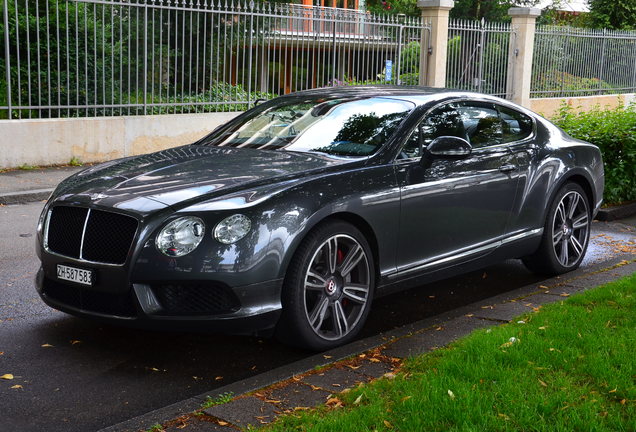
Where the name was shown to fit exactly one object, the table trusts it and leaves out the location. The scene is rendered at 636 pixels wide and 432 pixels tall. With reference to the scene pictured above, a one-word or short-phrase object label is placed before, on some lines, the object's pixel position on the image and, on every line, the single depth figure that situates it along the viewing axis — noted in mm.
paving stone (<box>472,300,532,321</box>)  5574
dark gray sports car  4711
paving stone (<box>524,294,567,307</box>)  5984
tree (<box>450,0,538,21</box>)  44469
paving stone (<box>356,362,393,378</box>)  4509
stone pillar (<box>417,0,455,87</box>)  20406
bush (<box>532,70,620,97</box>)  25094
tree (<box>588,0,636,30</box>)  40625
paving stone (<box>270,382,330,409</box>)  4043
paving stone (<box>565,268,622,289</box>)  6551
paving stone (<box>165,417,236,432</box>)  3762
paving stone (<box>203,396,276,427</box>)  3827
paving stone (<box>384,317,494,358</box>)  4883
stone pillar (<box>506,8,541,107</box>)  23578
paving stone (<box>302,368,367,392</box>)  4301
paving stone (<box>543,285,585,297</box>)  6301
